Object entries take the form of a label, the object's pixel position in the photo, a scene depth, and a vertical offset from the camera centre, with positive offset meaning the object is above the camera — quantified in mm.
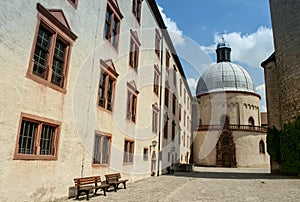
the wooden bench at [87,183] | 9031 -1475
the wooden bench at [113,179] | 11213 -1526
